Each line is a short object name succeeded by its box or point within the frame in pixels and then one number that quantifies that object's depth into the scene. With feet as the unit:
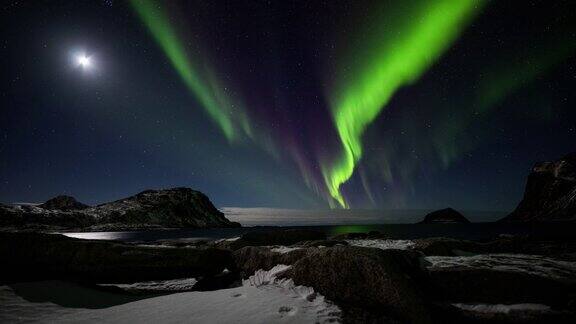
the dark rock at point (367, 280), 20.29
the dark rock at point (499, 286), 24.26
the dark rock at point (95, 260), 33.55
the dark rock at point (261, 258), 32.33
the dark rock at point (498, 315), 20.62
